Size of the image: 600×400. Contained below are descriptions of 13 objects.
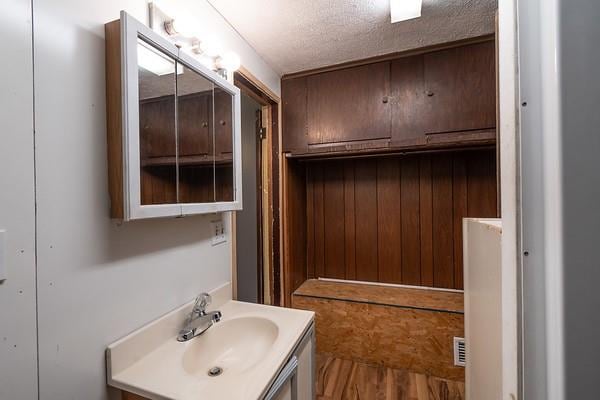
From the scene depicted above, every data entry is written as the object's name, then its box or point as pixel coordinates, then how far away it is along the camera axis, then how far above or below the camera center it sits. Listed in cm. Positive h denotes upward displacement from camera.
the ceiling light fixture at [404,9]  132 +94
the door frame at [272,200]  197 +1
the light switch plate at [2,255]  62 -11
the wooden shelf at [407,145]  167 +36
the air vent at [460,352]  171 -96
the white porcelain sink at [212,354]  78 -52
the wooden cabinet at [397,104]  167 +64
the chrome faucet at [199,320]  106 -48
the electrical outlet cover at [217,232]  133 -15
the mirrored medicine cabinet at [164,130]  83 +27
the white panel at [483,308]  67 -34
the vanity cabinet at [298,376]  89 -66
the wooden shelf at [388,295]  185 -71
